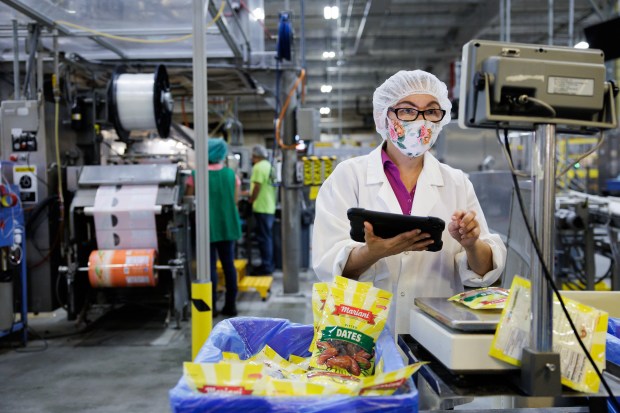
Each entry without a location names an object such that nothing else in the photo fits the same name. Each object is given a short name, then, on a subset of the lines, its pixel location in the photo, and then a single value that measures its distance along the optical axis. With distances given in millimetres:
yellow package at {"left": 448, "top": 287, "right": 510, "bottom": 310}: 1152
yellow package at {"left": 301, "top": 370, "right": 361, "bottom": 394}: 1110
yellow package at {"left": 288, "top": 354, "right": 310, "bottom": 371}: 1295
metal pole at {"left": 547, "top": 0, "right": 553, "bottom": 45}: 6504
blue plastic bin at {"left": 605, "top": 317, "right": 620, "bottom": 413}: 1229
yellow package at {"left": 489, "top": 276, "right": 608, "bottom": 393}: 937
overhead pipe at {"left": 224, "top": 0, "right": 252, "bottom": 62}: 4049
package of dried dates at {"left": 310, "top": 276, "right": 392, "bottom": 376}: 1211
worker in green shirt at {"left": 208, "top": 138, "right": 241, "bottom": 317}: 4754
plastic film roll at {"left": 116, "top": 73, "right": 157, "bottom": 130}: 4383
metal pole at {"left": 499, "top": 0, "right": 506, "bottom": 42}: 6799
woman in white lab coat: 1613
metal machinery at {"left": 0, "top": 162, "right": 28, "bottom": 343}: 3723
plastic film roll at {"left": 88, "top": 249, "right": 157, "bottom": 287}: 4039
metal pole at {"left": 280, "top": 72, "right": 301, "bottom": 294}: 5676
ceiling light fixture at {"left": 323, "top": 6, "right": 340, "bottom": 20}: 6344
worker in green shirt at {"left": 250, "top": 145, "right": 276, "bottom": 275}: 6312
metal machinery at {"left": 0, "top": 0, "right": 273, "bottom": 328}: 4133
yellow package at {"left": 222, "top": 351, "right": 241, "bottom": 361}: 1212
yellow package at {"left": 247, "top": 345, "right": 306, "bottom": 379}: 1191
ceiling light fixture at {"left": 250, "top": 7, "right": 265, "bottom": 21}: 5211
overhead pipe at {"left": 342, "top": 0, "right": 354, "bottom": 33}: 7891
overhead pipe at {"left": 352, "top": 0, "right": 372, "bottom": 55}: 7547
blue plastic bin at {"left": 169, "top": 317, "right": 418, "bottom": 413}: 873
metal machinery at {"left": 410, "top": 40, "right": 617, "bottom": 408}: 884
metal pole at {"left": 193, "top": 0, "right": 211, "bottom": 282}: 2639
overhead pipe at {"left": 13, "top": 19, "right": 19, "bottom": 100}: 4059
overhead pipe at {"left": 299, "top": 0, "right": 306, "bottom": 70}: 5455
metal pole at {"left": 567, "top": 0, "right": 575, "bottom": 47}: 6224
